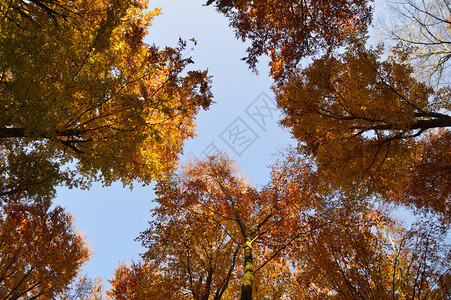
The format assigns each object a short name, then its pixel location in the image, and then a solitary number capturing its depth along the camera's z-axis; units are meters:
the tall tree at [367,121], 5.36
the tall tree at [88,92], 3.83
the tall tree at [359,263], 5.84
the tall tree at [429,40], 7.10
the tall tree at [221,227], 7.56
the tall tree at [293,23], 6.07
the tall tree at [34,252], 7.84
